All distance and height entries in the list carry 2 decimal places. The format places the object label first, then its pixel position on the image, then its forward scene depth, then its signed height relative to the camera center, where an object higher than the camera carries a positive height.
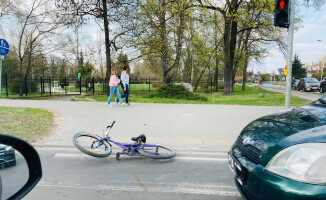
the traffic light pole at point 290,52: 6.08 +0.83
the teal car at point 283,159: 1.90 -0.62
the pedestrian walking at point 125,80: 11.80 +0.18
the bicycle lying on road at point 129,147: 4.67 -1.16
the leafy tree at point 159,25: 17.92 +4.85
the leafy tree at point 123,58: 22.74 +2.34
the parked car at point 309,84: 30.59 +0.32
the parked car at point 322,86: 27.09 +0.09
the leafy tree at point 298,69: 68.56 +4.63
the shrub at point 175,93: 16.27 -0.50
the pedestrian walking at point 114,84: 11.79 +0.01
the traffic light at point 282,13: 6.02 +1.74
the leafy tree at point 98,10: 16.52 +4.89
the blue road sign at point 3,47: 8.12 +1.15
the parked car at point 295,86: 36.28 +0.07
